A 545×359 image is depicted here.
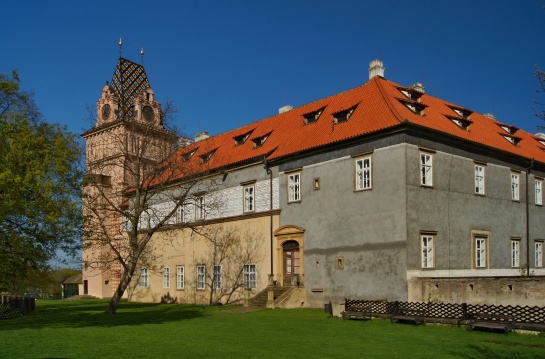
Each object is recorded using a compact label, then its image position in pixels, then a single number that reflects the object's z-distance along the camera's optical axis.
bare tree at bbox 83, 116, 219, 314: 25.39
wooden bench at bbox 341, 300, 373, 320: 21.17
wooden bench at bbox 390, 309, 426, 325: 19.44
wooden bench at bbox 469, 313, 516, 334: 16.83
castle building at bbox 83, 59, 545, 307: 23.83
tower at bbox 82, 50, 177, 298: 47.65
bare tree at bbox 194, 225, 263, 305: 31.60
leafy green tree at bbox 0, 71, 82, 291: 19.27
